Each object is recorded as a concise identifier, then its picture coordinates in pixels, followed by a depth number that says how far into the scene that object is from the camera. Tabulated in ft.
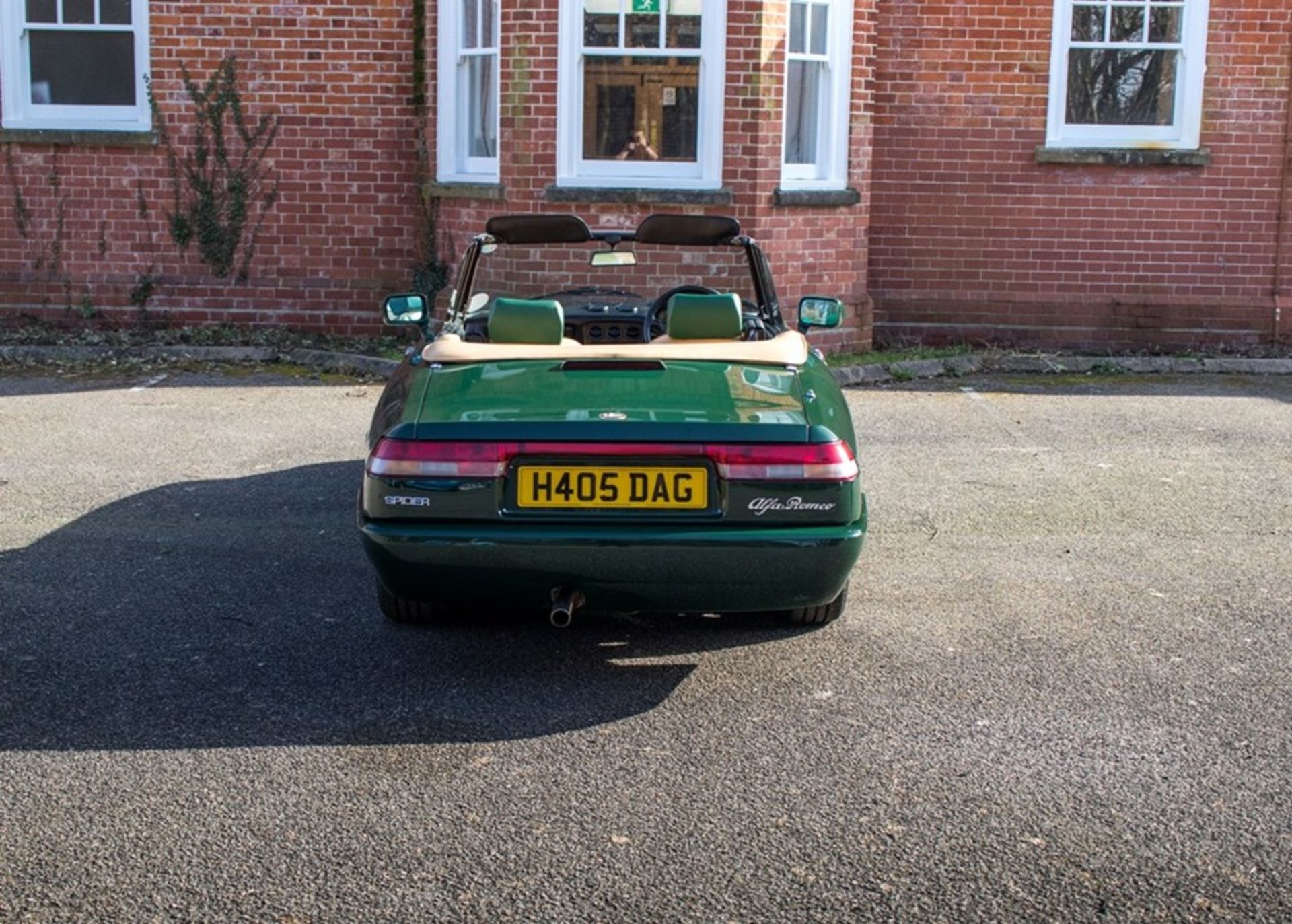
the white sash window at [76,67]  45.88
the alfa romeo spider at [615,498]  16.81
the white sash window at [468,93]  43.83
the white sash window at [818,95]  43.27
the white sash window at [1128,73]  45.52
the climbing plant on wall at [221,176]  45.37
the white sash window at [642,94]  41.91
